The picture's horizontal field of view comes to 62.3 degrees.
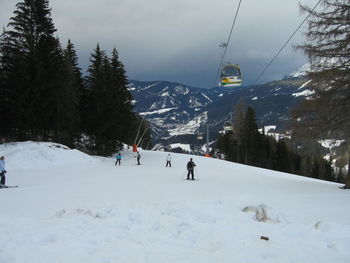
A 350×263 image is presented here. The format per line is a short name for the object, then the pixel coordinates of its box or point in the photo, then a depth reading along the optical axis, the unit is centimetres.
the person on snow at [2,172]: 1557
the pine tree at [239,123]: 6151
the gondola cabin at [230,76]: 2264
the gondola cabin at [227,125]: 4136
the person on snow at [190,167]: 1962
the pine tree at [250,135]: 6097
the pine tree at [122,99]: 4250
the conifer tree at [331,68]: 1579
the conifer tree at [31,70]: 2928
